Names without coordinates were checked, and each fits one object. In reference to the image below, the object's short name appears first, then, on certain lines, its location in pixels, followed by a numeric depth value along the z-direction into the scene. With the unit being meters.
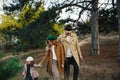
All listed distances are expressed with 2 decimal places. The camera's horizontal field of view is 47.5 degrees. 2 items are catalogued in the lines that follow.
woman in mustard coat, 4.05
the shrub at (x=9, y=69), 3.30
